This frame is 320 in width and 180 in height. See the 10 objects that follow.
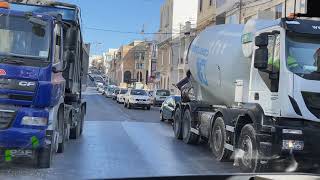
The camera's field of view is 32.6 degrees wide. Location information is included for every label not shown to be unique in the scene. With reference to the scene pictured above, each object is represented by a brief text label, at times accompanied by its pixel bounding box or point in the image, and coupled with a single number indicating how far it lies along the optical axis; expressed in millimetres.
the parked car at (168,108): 26188
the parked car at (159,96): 49481
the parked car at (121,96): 52069
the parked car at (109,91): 72119
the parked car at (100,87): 100100
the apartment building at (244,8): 29481
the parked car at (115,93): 64387
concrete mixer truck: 9961
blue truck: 9766
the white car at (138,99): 42562
